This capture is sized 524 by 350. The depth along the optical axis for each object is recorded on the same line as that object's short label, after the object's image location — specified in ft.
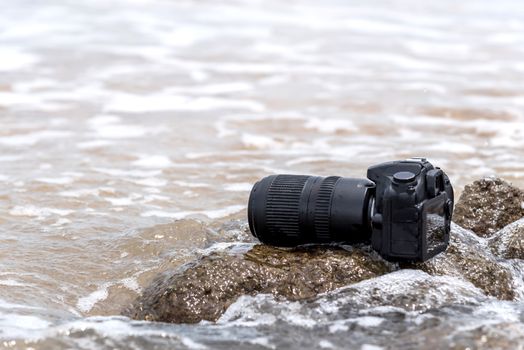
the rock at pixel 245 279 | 9.69
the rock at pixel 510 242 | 11.23
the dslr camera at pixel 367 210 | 9.46
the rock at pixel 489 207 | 12.35
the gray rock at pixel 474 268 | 10.20
